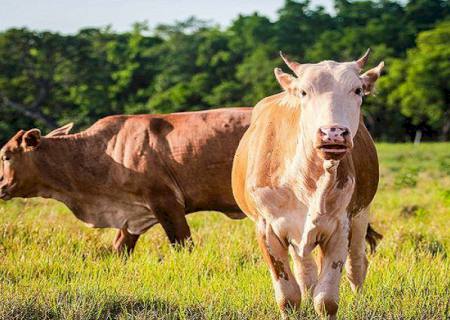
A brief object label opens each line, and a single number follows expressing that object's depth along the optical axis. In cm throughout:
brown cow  1722
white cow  956
